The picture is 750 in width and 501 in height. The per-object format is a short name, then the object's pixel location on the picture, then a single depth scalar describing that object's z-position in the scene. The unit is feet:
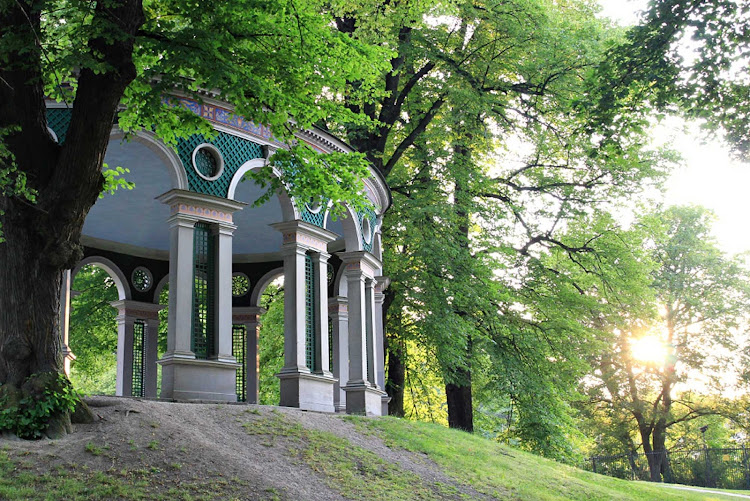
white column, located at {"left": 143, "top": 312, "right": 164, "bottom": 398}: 63.00
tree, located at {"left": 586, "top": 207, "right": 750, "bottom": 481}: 113.60
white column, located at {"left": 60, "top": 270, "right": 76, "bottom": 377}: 45.78
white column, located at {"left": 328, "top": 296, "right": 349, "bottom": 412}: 61.52
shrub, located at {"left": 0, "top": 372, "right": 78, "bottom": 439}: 27.94
